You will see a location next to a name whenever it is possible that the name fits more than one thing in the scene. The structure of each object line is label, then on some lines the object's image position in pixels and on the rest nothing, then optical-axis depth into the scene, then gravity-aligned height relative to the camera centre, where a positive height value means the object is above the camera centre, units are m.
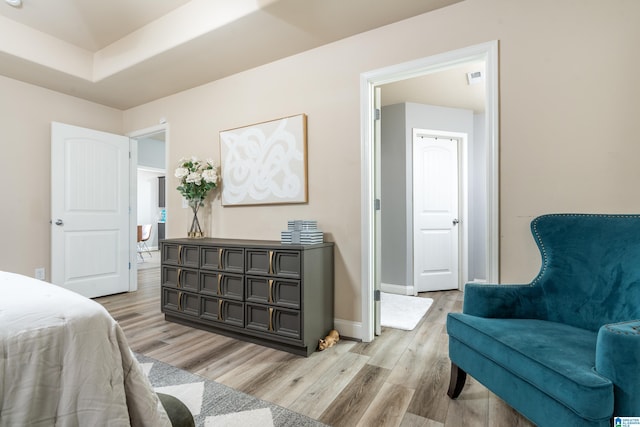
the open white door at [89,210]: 3.48 +0.03
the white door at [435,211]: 4.04 +0.02
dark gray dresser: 2.20 -0.61
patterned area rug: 1.43 -0.98
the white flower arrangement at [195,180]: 3.04 +0.32
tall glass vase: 3.17 -0.12
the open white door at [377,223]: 2.49 -0.09
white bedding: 0.70 -0.38
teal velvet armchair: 0.97 -0.52
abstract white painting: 2.69 +0.47
